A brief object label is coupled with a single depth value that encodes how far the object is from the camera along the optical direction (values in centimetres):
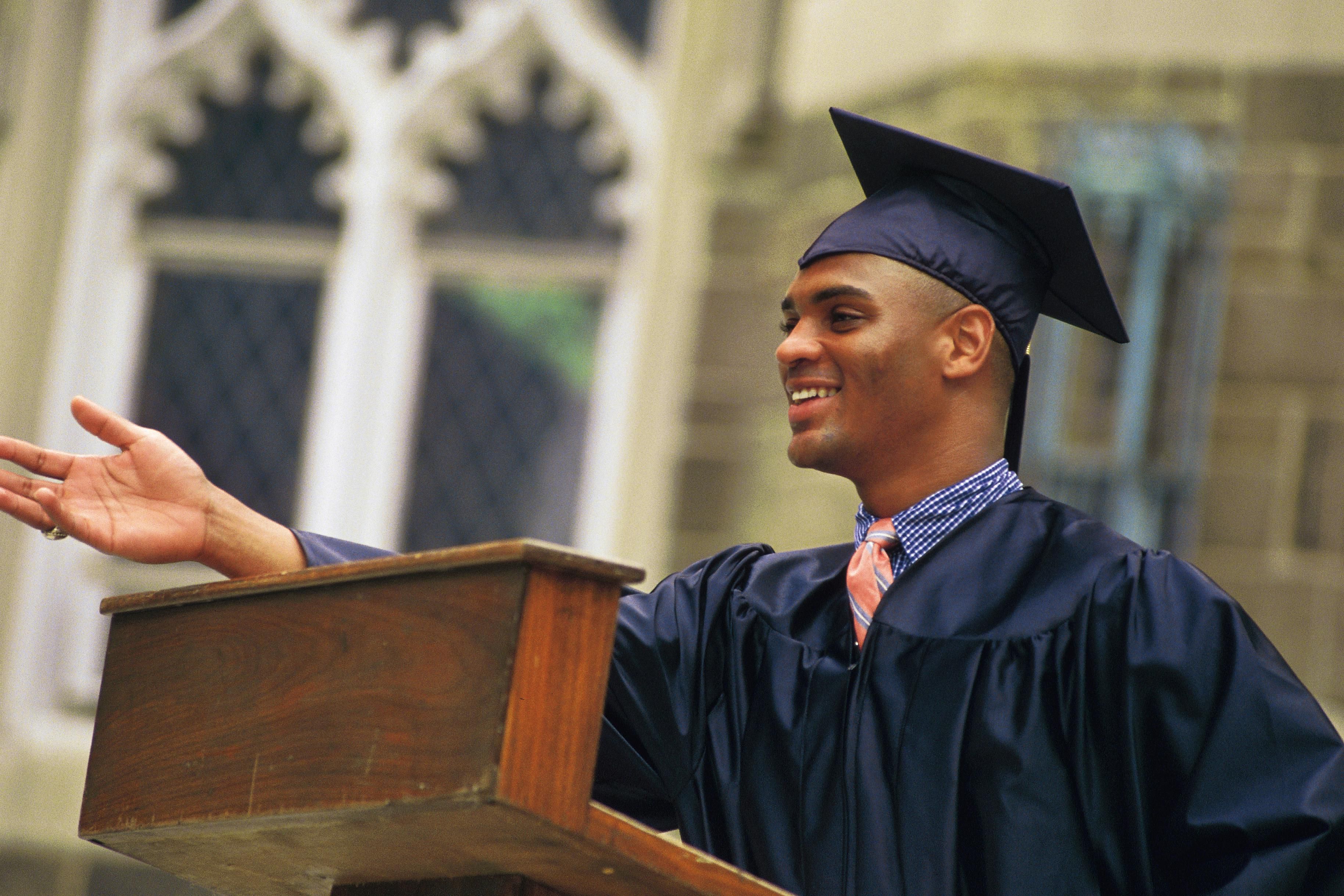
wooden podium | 551
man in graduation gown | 586
